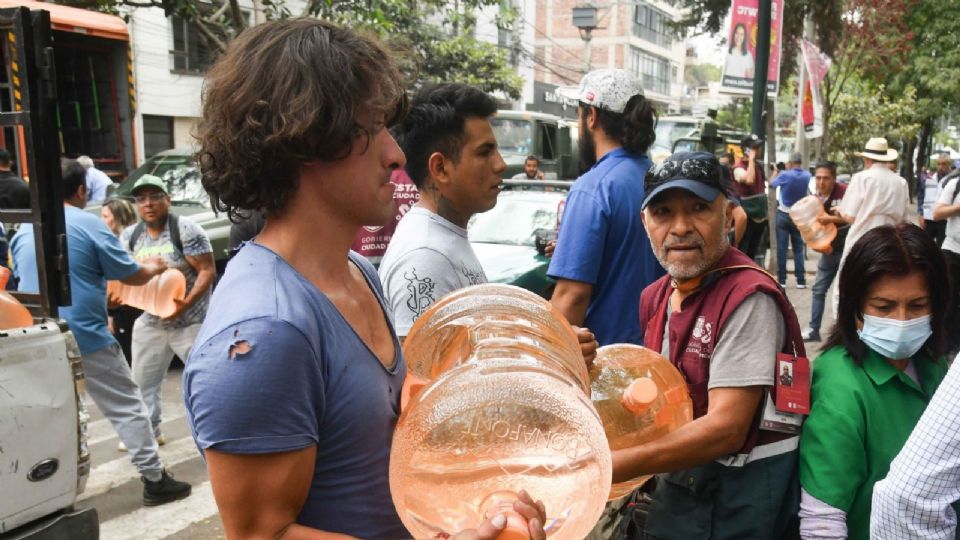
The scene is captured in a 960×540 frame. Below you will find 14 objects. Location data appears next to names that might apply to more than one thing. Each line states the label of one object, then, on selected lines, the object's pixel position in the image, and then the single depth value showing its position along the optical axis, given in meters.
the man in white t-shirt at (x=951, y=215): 6.95
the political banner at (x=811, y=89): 9.90
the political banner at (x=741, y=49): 7.41
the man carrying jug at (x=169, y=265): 5.52
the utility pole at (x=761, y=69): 7.38
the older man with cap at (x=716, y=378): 2.01
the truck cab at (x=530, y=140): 18.28
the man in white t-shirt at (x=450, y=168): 2.50
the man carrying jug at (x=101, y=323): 4.67
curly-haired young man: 1.21
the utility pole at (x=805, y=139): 15.02
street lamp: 31.12
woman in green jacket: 1.96
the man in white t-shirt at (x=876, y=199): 7.65
